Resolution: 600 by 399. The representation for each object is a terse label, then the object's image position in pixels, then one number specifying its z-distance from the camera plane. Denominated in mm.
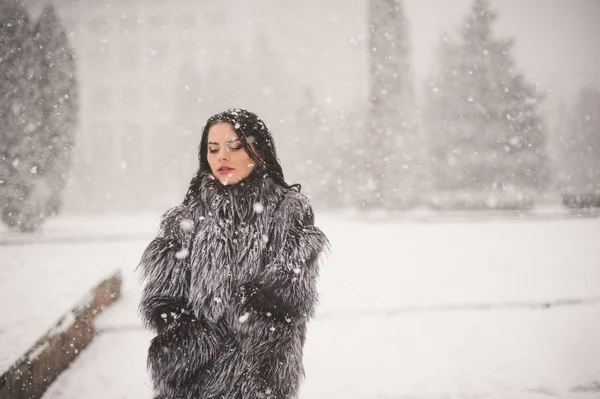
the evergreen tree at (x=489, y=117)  19812
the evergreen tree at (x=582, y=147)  24781
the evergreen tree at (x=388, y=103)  18812
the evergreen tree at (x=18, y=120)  13984
